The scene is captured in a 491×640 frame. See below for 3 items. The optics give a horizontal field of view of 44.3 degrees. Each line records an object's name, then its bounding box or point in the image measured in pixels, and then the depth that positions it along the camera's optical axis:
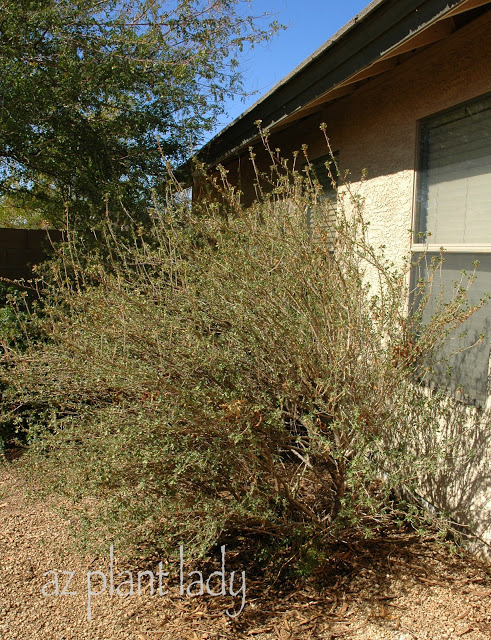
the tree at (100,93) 6.16
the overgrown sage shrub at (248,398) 3.11
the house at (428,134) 3.64
